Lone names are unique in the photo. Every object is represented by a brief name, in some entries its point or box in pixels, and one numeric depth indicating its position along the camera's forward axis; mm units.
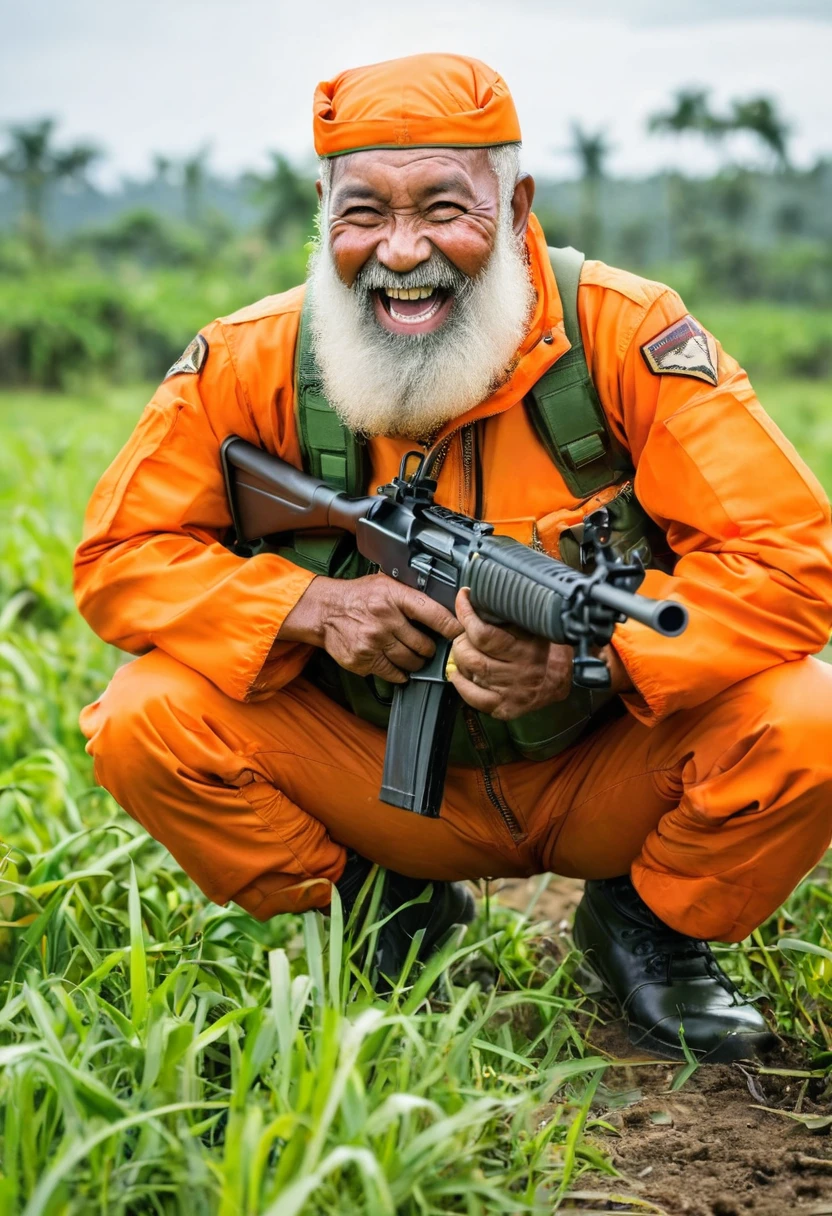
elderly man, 2426
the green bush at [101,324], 13391
